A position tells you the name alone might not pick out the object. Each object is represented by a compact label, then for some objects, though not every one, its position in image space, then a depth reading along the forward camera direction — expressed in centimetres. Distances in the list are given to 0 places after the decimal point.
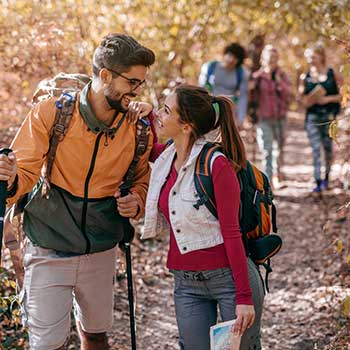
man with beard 390
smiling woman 369
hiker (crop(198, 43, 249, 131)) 1007
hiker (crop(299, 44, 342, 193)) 1030
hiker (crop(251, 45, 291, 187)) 1075
